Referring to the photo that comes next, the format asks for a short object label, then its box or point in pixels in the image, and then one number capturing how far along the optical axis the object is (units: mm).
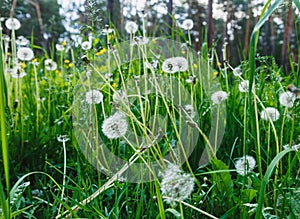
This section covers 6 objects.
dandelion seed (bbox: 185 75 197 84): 1087
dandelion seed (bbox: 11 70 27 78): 1530
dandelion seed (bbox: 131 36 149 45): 1049
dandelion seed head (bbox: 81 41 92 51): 1262
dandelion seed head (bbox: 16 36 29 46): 1748
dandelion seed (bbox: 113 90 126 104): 1121
